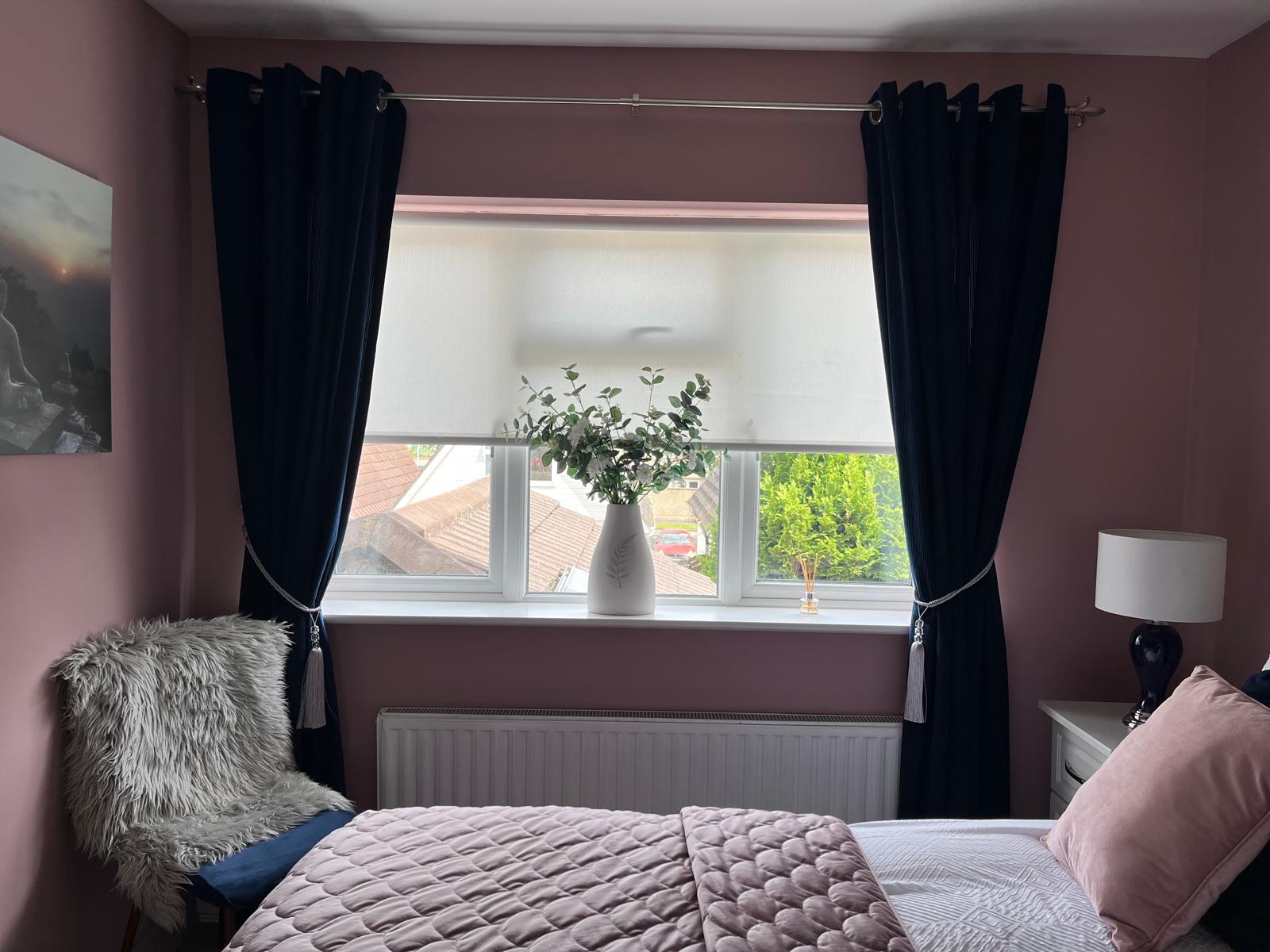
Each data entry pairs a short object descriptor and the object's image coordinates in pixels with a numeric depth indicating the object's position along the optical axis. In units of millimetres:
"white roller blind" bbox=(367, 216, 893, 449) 2801
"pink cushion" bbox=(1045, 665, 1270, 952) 1470
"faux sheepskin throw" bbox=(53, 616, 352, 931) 2012
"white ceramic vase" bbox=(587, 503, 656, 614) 2742
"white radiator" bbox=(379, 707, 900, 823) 2680
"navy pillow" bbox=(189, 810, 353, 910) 1931
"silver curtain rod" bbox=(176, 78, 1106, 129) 2572
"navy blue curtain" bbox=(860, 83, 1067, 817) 2559
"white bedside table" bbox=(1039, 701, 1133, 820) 2309
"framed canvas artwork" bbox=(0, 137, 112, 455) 1837
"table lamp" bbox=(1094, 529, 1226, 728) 2188
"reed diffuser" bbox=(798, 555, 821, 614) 2900
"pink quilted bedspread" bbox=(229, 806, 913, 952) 1405
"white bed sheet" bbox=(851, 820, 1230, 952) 1464
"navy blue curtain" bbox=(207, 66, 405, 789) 2547
